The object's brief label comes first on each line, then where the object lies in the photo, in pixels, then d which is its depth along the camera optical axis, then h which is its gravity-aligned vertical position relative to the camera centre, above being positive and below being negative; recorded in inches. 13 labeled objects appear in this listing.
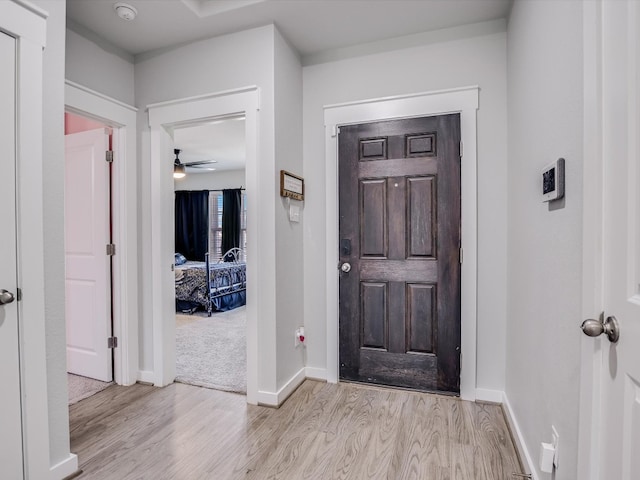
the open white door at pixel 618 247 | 33.3 -1.2
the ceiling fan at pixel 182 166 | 230.2 +57.0
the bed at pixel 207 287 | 202.4 -30.5
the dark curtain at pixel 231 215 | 314.0 +19.5
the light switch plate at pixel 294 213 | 103.4 +7.1
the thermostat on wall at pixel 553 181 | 49.5 +8.4
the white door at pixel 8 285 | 57.2 -8.0
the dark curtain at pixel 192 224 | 323.0 +11.9
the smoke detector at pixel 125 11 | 85.4 +56.9
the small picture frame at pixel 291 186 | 96.6 +14.9
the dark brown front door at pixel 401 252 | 96.9 -4.7
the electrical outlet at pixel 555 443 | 50.8 -30.9
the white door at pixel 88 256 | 106.5 -6.0
